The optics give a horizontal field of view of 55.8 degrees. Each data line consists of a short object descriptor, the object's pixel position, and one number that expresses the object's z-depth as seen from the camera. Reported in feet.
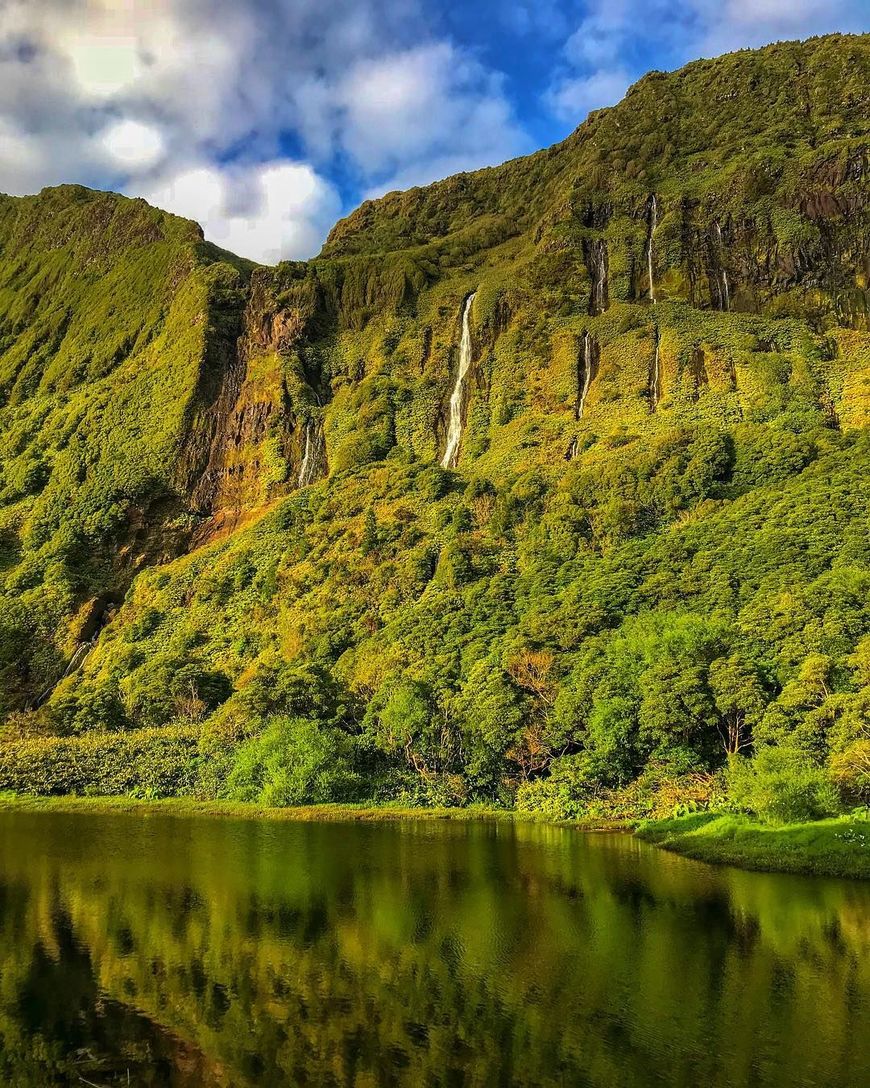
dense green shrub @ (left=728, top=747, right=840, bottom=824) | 129.90
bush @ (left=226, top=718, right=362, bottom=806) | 193.98
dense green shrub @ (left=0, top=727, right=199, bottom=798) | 212.64
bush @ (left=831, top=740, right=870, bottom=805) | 133.18
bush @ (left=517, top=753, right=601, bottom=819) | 173.88
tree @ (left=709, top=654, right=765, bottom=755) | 164.25
